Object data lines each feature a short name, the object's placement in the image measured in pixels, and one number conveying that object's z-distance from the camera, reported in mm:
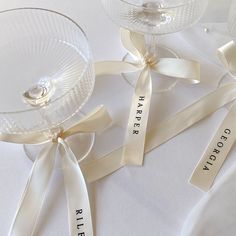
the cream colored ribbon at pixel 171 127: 525
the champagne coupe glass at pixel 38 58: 556
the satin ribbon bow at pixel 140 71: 545
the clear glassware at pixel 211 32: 639
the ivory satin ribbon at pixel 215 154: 506
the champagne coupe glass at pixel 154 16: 527
